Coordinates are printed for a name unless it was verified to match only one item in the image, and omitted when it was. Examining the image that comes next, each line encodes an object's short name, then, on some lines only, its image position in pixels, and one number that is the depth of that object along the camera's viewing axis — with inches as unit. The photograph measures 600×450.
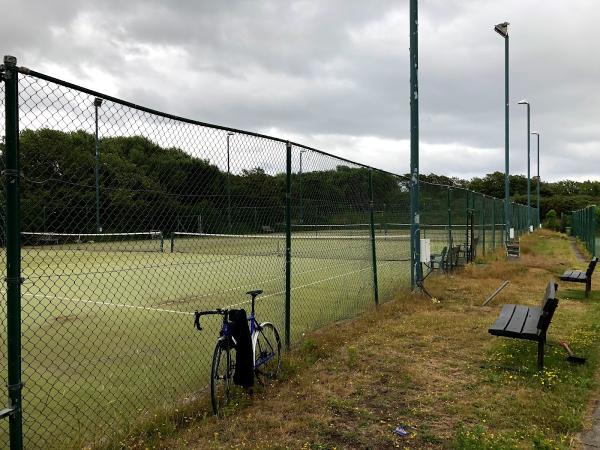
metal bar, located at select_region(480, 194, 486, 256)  689.0
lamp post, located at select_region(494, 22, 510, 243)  794.8
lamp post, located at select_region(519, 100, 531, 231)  1333.7
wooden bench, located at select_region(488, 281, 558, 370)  199.0
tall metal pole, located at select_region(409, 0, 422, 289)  384.2
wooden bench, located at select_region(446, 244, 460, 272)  488.6
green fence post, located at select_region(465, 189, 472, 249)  563.1
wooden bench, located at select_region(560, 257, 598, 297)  378.0
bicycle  161.2
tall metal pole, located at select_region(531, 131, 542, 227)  1748.4
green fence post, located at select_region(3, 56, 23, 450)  111.0
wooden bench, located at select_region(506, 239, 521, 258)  668.7
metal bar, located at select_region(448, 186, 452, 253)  518.3
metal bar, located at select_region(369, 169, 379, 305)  326.6
